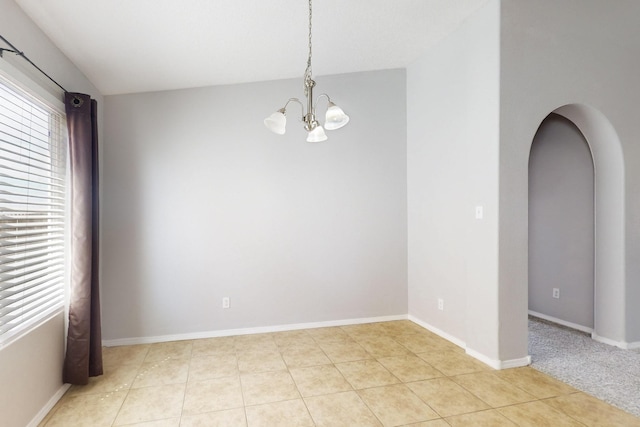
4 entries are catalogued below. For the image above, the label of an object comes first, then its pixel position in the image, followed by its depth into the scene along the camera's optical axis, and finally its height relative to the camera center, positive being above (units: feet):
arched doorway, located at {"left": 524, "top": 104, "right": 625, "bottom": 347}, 11.10 -0.25
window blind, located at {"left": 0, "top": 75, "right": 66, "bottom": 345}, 6.94 +0.05
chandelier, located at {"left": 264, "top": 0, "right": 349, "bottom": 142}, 6.89 +1.80
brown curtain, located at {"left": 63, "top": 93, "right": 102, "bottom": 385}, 8.97 -0.76
